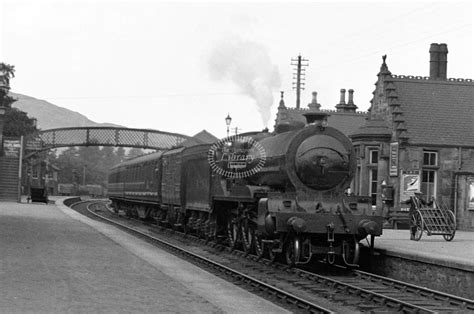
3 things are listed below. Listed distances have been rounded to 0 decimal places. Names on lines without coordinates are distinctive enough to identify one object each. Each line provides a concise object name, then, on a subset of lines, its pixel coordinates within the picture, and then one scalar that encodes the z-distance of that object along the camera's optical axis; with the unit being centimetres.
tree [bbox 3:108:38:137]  7019
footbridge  6675
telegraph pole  5866
